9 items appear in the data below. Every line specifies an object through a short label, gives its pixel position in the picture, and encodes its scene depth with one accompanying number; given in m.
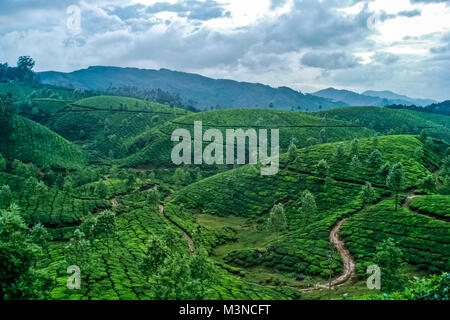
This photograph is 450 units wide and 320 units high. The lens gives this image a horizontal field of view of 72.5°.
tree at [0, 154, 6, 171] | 125.64
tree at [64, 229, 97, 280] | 47.34
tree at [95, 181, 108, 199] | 118.04
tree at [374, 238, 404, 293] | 47.54
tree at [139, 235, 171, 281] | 45.72
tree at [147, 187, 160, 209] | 106.56
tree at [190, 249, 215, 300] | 41.22
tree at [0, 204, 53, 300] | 27.52
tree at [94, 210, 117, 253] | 63.66
